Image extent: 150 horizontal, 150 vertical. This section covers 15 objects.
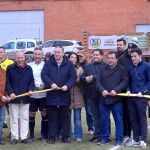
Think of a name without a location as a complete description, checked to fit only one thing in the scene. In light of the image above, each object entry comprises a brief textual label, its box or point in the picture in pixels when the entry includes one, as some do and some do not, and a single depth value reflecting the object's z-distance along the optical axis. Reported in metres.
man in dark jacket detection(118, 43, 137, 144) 10.09
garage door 45.22
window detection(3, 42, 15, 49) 36.86
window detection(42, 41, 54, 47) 36.78
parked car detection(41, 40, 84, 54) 35.78
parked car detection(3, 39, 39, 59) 36.56
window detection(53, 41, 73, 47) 36.59
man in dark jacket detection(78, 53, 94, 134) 10.91
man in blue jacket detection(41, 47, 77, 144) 9.97
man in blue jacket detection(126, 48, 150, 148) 9.61
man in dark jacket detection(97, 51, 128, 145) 9.77
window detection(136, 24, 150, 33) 43.69
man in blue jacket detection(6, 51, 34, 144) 10.02
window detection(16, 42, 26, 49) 36.91
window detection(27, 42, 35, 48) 36.78
